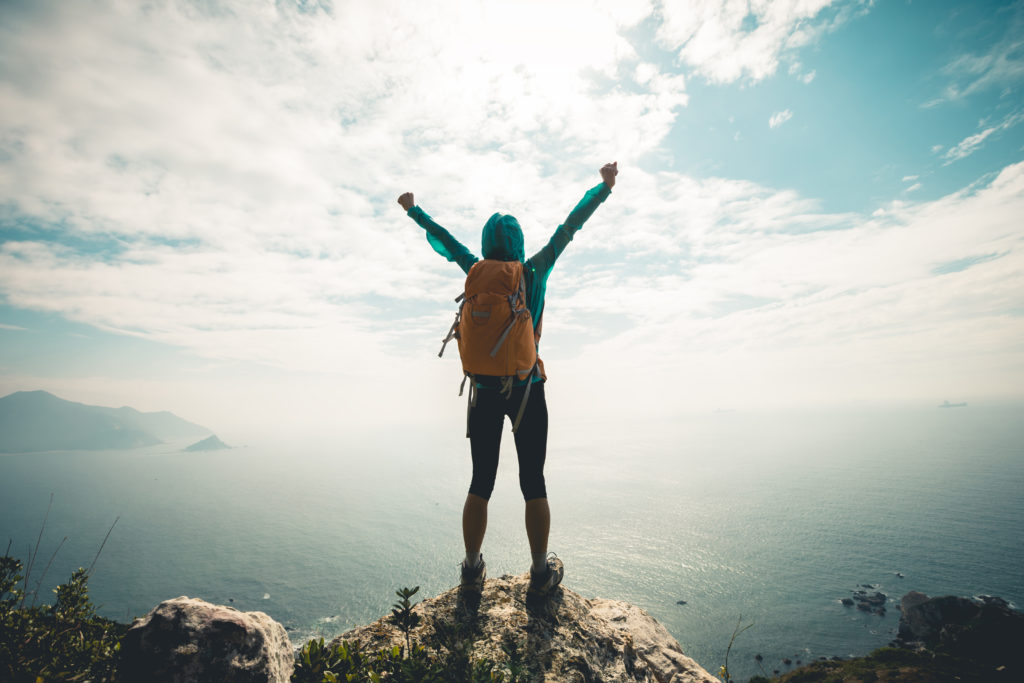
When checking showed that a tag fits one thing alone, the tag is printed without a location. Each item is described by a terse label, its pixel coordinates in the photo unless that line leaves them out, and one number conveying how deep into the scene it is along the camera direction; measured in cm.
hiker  431
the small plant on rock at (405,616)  318
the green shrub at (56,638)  318
